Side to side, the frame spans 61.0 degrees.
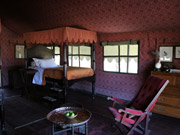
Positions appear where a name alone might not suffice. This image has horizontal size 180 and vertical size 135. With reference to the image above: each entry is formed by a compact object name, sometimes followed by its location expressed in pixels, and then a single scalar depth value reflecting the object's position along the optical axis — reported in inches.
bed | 173.2
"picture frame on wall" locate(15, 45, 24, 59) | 287.7
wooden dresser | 147.9
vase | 164.1
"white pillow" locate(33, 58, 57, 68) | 244.7
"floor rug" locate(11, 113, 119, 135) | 125.6
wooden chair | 108.1
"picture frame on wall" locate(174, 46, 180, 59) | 163.4
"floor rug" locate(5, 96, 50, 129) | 146.0
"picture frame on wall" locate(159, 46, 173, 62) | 167.9
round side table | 93.2
